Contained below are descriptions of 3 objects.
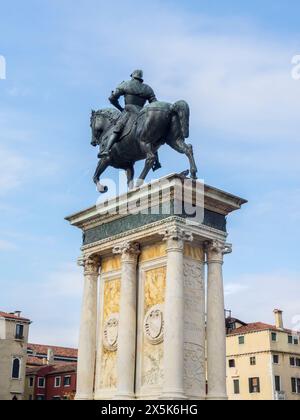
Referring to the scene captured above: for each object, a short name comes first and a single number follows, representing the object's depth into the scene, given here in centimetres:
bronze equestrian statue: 1823
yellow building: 6009
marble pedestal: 1619
